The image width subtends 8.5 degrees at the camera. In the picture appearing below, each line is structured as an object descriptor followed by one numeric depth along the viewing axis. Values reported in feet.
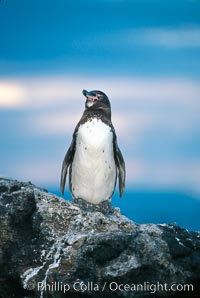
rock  31.73
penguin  46.91
